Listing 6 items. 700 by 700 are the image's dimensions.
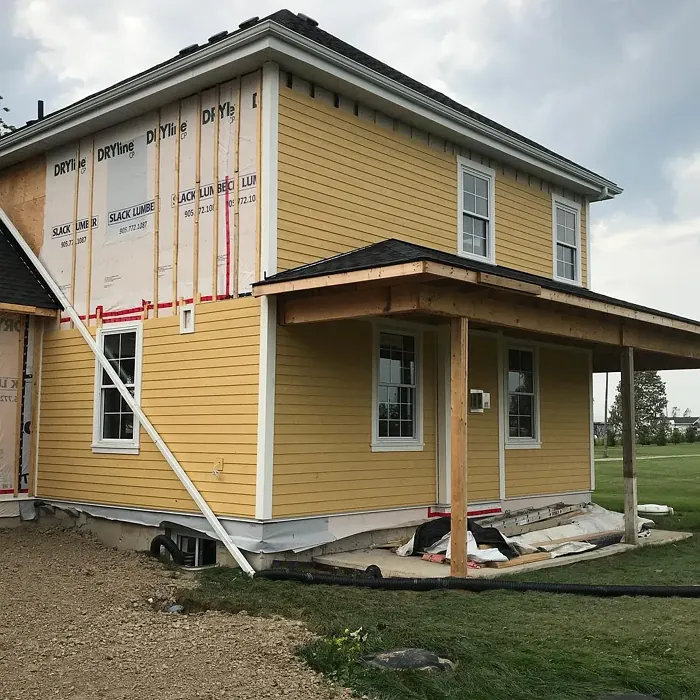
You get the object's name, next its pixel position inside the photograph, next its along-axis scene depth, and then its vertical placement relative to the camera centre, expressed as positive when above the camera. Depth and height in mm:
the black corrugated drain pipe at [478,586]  7770 -1572
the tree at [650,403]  63906 +1483
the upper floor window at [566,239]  14562 +3204
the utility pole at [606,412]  39638 +543
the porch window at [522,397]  12953 +369
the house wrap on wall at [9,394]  11945 +305
